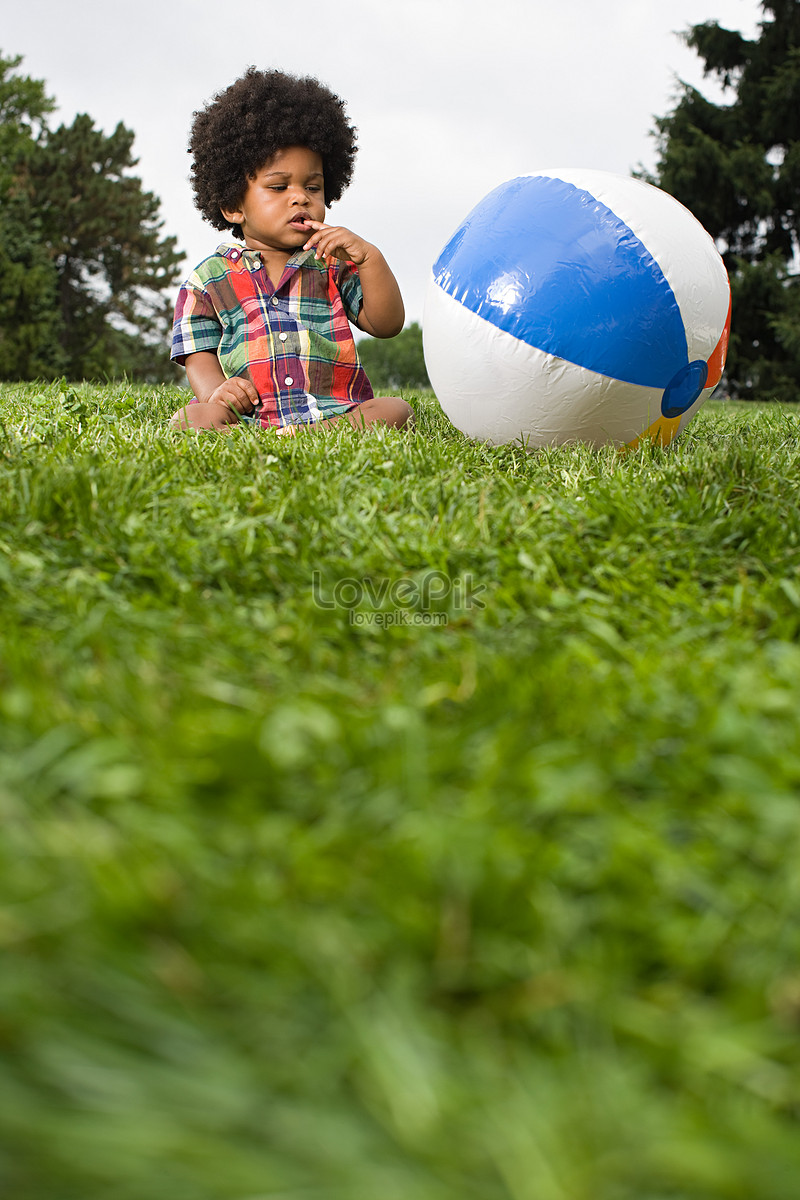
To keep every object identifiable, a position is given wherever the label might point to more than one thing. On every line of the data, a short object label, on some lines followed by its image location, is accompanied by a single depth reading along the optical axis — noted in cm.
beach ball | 312
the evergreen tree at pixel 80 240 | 2712
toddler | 412
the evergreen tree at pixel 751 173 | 1786
